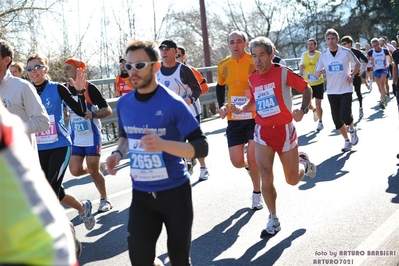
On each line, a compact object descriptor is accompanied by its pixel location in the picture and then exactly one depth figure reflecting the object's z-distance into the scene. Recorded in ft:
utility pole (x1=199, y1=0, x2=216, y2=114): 73.51
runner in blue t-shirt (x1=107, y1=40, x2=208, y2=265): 13.03
